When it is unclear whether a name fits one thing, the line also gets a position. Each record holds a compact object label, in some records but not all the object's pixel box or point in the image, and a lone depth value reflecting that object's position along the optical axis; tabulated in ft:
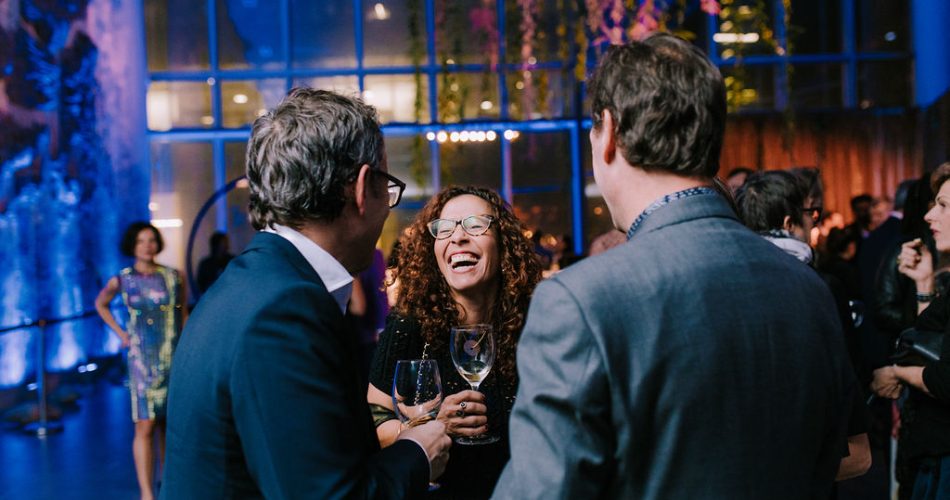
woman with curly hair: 7.81
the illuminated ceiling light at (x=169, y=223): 46.88
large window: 45.01
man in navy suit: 4.31
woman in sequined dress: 17.78
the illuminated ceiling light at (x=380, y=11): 47.60
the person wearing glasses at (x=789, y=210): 10.19
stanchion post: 24.34
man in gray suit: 3.76
